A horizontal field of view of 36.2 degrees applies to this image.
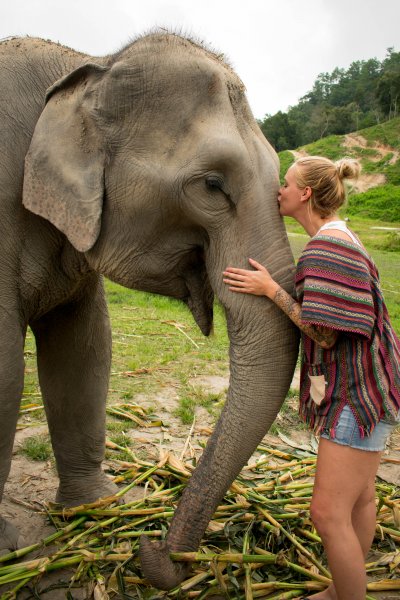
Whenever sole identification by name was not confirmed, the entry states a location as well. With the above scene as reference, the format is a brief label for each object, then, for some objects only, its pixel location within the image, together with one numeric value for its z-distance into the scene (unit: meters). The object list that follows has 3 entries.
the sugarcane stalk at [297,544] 2.52
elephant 2.01
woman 1.96
